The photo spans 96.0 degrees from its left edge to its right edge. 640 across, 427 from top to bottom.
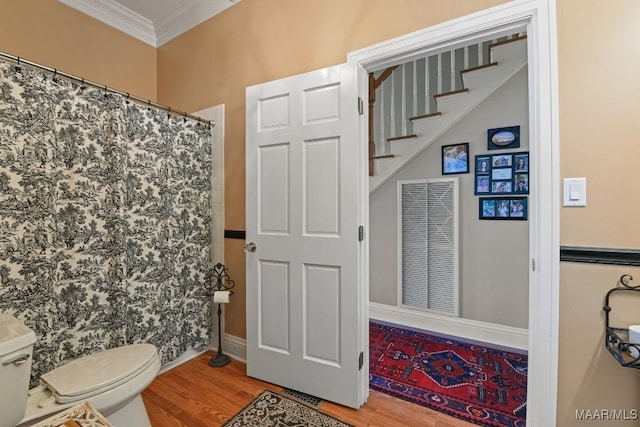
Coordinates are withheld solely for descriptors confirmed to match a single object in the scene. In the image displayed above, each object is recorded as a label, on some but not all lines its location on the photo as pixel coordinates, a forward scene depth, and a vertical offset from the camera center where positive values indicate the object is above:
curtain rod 1.33 +0.73
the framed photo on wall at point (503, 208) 2.39 +0.02
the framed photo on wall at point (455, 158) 2.61 +0.49
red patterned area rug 1.70 -1.16
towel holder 1.07 -0.51
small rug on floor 1.58 -1.15
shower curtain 1.38 -0.04
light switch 1.24 +0.08
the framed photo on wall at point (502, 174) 2.38 +0.32
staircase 2.33 +1.09
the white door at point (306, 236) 1.69 -0.15
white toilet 1.03 -0.74
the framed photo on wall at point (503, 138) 2.39 +0.62
